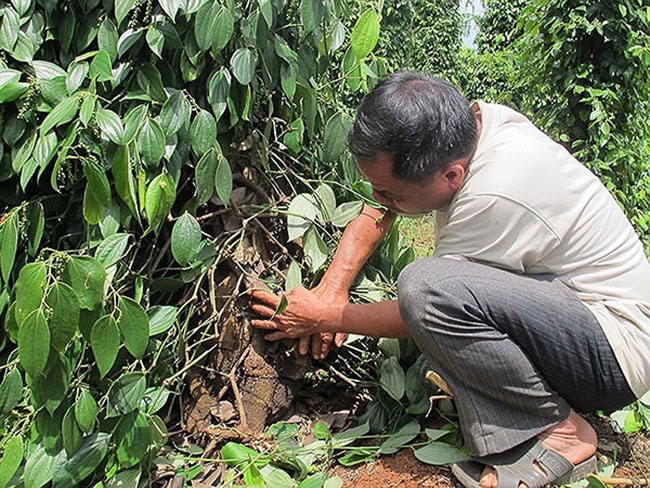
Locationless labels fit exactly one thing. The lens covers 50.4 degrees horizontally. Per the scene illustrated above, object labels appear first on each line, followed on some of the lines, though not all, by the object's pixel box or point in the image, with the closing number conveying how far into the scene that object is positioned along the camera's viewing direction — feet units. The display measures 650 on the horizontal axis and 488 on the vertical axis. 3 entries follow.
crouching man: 3.44
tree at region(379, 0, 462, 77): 21.77
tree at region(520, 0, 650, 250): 9.39
